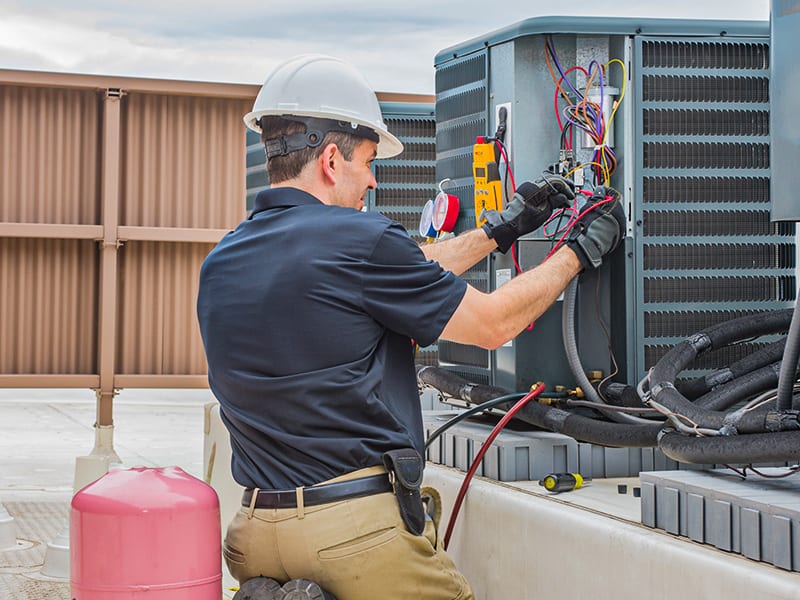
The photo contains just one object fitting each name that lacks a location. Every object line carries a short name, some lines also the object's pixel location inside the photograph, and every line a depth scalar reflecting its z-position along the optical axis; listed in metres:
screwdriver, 2.89
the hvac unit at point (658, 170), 3.23
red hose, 3.05
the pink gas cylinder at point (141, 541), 2.26
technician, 2.29
